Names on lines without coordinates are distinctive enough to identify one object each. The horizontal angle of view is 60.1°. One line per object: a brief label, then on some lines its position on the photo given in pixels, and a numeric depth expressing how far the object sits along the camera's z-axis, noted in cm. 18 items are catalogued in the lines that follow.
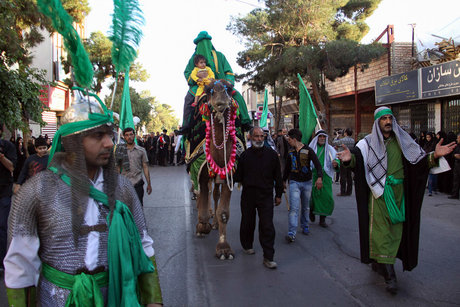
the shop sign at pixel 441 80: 1459
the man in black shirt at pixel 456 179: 1098
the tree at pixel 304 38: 1950
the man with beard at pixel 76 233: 197
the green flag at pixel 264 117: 1381
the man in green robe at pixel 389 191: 470
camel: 589
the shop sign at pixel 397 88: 1734
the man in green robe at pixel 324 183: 780
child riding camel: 695
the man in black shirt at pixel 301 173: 713
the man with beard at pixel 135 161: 700
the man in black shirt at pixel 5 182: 543
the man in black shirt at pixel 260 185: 548
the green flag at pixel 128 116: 595
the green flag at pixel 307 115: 914
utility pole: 1995
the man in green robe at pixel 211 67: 708
